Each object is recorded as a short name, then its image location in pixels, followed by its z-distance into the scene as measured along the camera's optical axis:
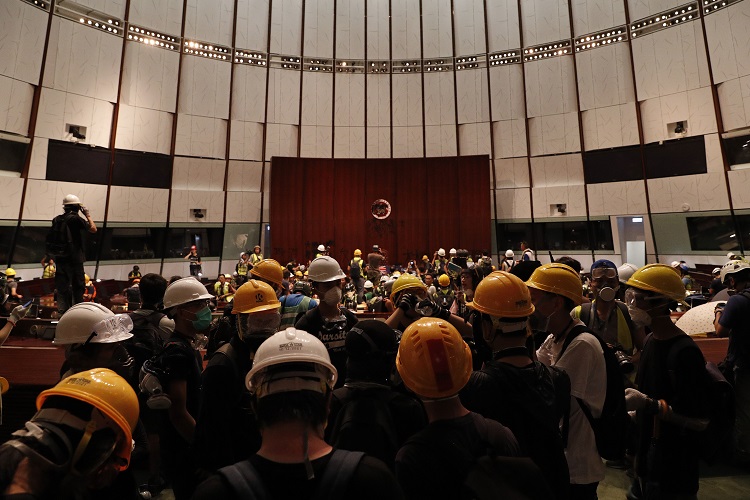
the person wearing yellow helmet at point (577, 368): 1.93
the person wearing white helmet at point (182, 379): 2.11
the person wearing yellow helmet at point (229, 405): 1.89
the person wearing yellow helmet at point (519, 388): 1.59
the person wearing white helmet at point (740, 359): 2.92
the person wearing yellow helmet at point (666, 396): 2.01
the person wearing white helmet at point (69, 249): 5.32
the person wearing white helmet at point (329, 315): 2.74
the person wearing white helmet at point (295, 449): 0.90
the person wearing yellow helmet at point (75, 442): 0.97
